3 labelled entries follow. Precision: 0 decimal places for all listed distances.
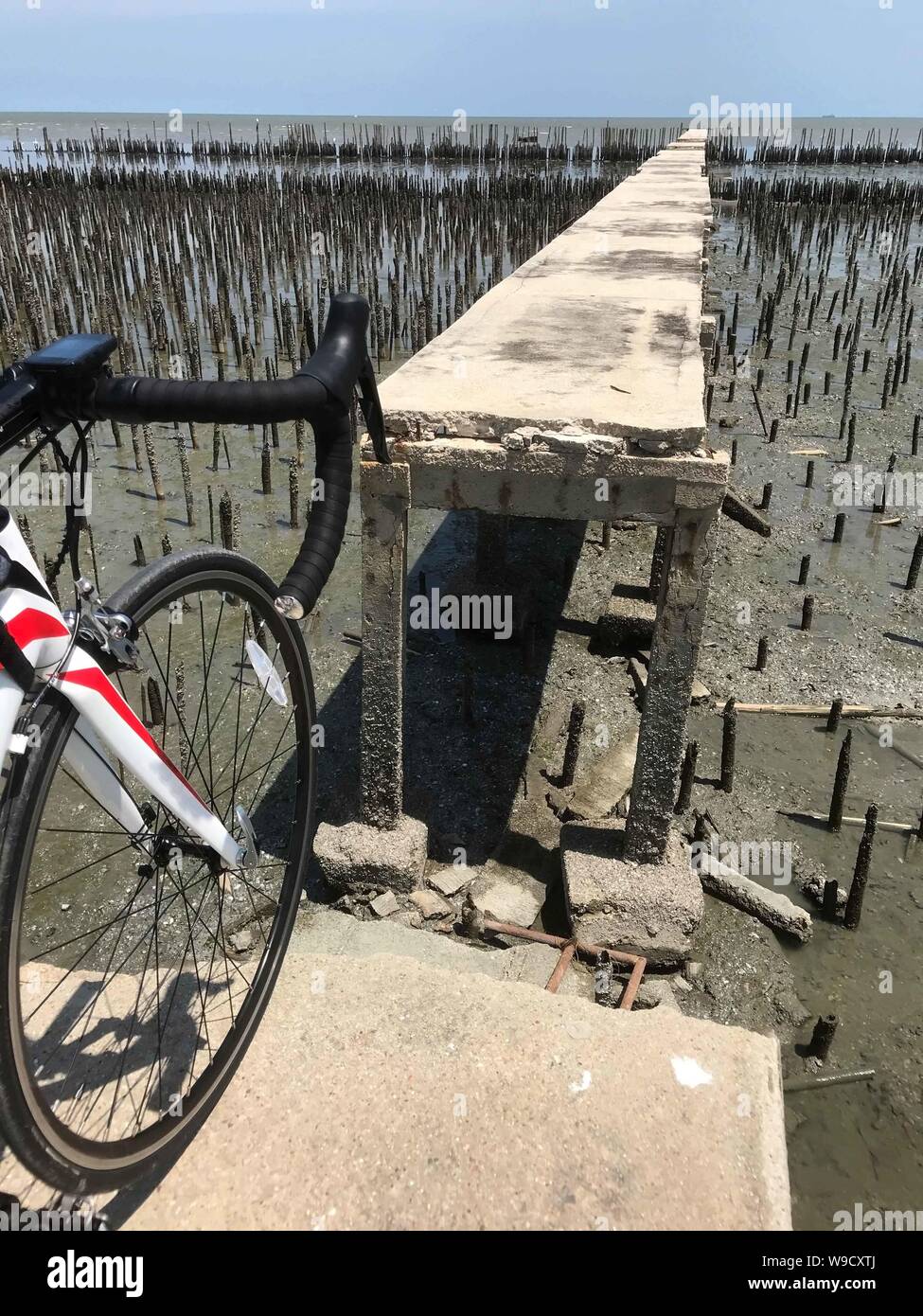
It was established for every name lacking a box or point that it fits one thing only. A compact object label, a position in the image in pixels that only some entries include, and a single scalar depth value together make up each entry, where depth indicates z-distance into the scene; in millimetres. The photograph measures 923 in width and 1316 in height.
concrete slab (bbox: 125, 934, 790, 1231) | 2379
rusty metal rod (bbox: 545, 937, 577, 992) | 3832
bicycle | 1780
